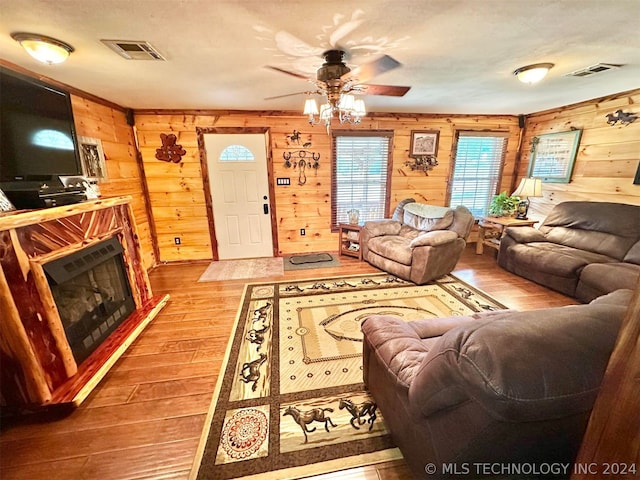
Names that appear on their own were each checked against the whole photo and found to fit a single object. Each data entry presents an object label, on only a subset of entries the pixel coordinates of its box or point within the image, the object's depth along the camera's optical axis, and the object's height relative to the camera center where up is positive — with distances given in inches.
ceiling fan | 75.0 +26.9
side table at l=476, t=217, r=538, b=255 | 155.4 -37.7
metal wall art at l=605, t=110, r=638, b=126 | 123.4 +22.4
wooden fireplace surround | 57.7 -32.6
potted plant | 164.1 -23.5
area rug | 53.4 -56.5
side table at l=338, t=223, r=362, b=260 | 168.1 -44.5
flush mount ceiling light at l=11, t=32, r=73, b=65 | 64.8 +32.5
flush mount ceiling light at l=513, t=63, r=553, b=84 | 89.0 +31.9
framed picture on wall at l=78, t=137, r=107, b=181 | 110.9 +7.2
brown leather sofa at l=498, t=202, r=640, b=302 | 105.3 -39.0
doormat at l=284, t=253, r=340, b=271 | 157.2 -55.3
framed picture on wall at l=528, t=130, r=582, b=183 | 150.0 +6.3
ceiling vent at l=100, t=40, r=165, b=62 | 70.2 +34.4
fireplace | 71.6 -37.4
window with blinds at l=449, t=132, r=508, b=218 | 181.0 -1.2
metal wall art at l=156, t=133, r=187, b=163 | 152.0 +13.4
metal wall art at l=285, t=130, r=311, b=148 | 162.4 +20.0
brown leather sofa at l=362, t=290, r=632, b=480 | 26.0 -23.0
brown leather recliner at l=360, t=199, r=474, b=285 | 127.3 -38.7
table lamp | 152.0 -12.2
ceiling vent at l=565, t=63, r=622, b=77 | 91.4 +34.0
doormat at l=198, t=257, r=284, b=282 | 144.8 -55.8
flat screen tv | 64.1 +12.0
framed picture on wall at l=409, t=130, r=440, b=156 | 174.2 +17.3
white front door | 157.9 -13.0
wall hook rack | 164.9 +7.9
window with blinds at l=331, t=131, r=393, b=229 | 170.1 -3.1
